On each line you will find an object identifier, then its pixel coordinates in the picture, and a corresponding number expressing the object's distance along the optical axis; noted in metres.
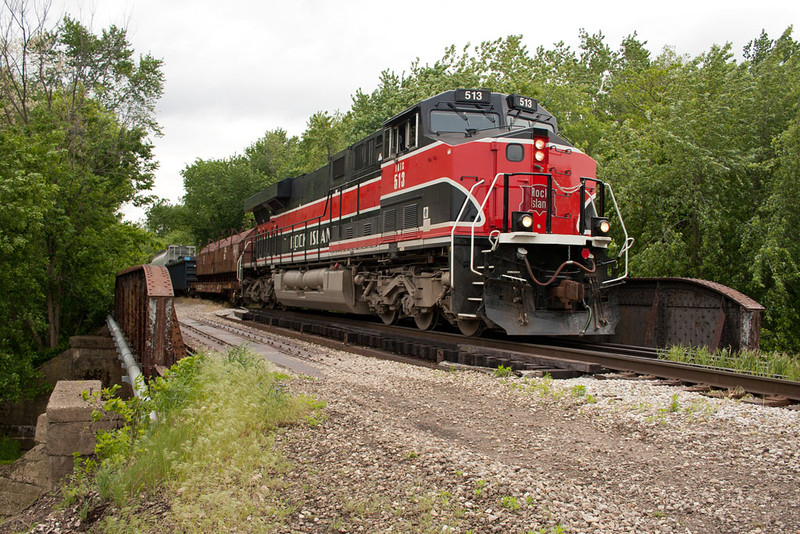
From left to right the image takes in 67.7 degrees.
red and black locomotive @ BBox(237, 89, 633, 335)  8.67
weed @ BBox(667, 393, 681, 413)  5.38
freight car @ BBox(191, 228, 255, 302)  22.72
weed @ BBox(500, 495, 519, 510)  3.30
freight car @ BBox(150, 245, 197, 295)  34.72
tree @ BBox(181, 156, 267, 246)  44.22
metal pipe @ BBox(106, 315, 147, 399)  5.39
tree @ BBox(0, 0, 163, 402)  13.94
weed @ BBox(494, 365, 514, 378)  7.13
